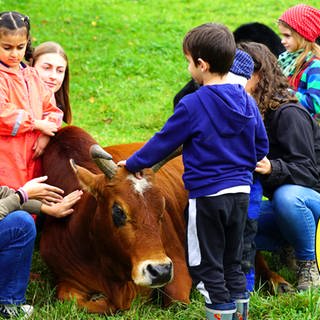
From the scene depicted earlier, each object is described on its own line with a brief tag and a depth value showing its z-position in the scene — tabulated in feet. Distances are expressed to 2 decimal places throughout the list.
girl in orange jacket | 27.27
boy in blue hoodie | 22.18
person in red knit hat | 31.82
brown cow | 24.72
